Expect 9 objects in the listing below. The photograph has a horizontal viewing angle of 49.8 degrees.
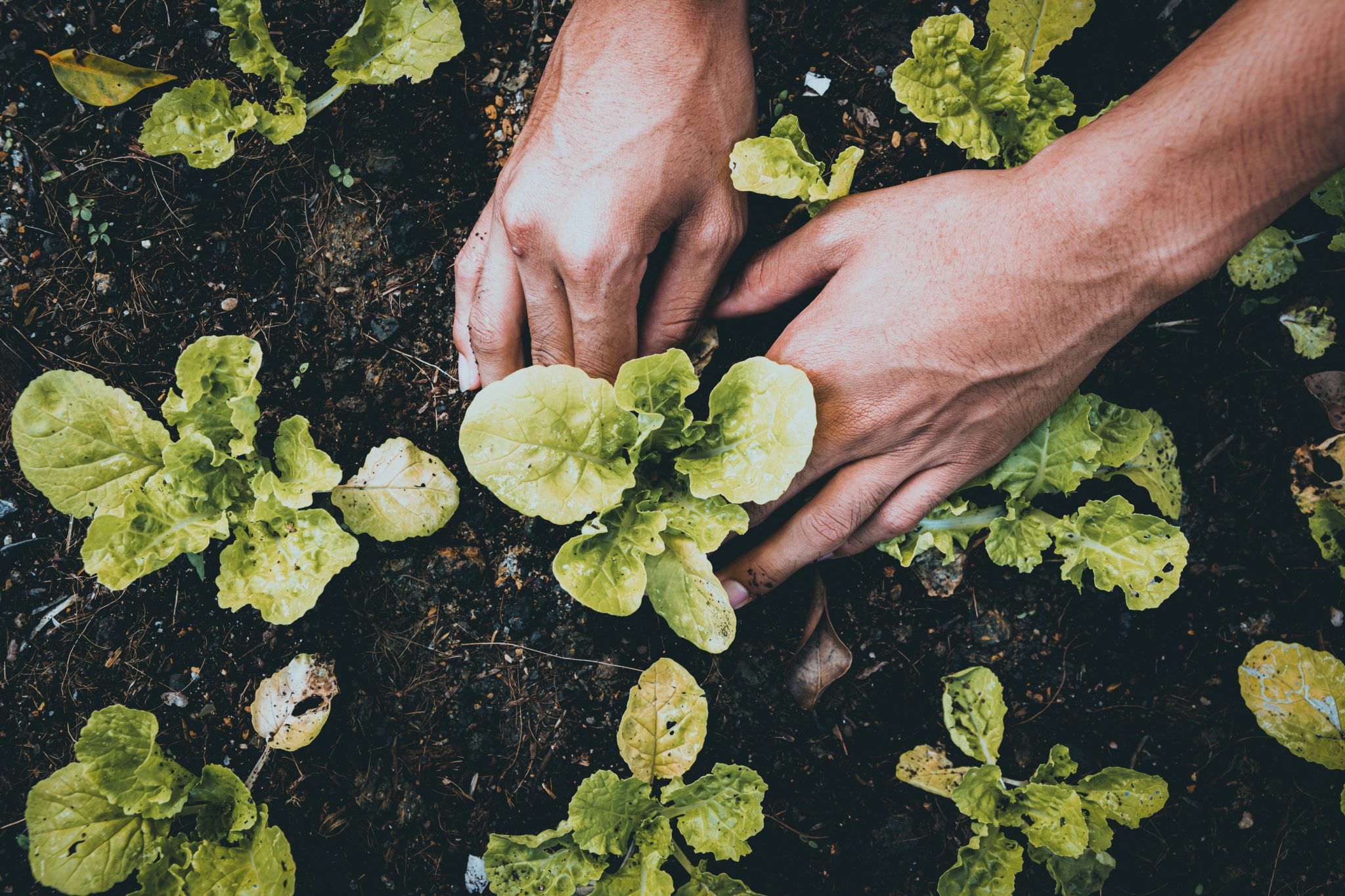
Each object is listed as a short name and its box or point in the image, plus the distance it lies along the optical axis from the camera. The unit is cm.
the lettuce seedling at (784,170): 49
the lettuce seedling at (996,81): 50
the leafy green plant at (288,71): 52
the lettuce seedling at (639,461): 47
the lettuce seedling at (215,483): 51
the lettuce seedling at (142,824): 50
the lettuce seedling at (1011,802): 51
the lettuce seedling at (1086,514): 51
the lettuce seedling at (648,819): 50
